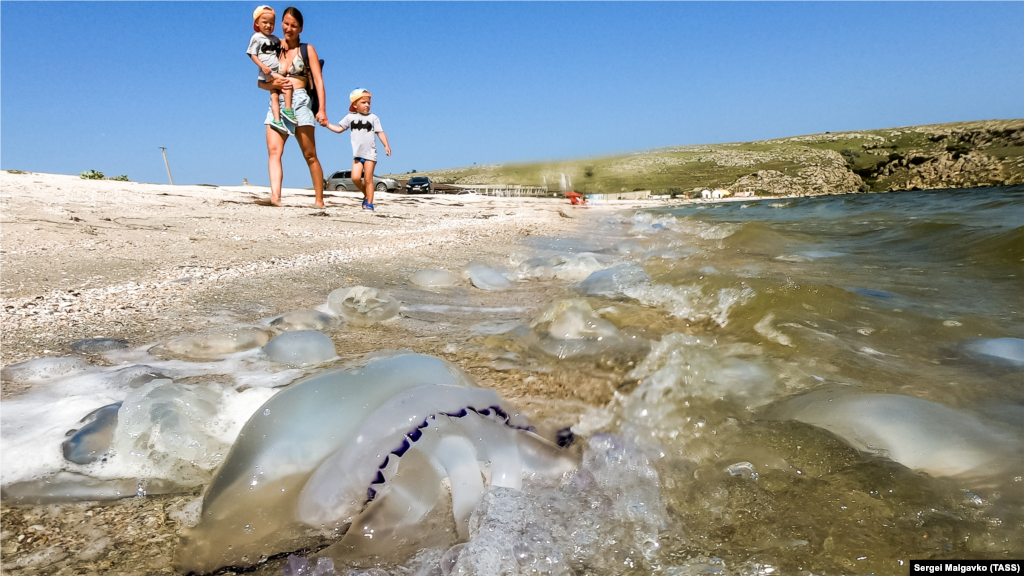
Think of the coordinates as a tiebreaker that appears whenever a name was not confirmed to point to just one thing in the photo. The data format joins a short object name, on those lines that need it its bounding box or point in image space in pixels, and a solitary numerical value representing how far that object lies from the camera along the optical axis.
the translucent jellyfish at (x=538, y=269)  3.18
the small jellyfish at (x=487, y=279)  2.83
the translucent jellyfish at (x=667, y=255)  3.77
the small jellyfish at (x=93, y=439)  0.98
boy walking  6.53
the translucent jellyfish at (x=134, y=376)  1.26
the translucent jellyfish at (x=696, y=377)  1.23
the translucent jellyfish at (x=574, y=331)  1.63
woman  5.01
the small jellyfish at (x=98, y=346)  1.48
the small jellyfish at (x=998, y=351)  1.38
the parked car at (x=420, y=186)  19.97
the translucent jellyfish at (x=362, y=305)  1.96
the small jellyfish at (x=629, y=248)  4.37
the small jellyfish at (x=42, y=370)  1.27
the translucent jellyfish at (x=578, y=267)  3.10
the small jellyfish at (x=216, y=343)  1.54
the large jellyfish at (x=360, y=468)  0.81
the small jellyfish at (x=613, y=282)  2.37
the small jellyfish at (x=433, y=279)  2.80
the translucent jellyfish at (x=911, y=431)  0.89
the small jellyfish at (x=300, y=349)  1.48
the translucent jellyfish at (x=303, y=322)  1.79
